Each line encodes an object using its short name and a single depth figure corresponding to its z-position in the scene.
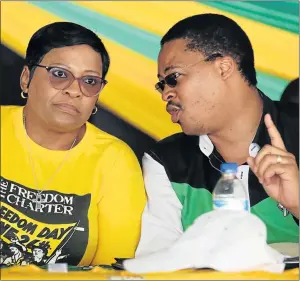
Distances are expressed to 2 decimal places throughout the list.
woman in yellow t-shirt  3.17
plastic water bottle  2.97
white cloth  2.90
